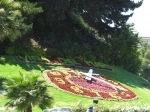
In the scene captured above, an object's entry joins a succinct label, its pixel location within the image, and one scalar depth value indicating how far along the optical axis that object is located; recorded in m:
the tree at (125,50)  35.83
